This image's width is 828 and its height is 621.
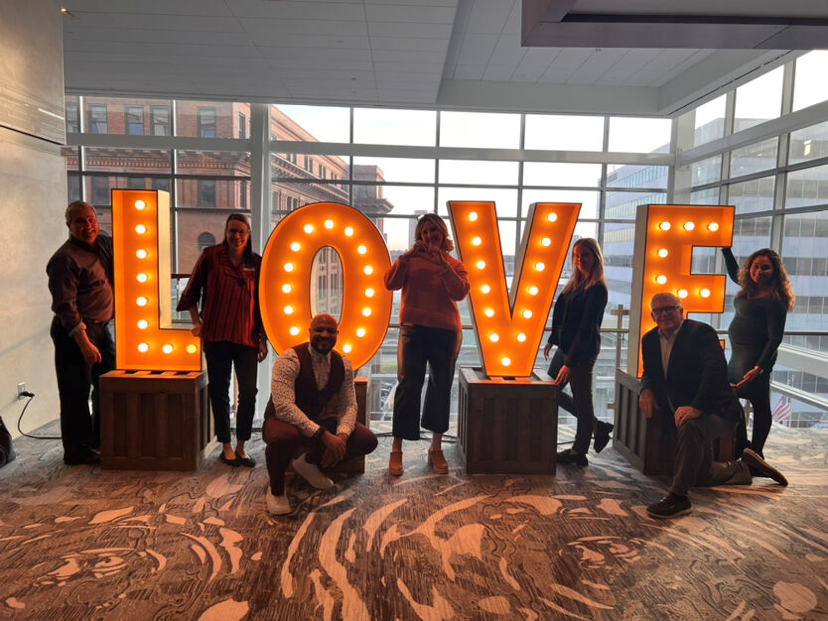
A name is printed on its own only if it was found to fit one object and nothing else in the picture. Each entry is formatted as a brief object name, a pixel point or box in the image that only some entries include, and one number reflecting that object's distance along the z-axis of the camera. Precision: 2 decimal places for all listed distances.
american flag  7.45
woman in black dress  3.76
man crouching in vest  3.10
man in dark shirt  3.56
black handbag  3.74
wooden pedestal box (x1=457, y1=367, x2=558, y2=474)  3.74
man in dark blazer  3.24
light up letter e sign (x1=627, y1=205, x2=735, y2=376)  3.85
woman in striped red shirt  3.61
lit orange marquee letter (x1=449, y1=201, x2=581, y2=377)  3.82
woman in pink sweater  3.63
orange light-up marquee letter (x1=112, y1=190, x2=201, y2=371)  3.74
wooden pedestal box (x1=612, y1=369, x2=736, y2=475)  3.76
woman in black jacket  3.83
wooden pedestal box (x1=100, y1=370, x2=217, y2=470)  3.64
